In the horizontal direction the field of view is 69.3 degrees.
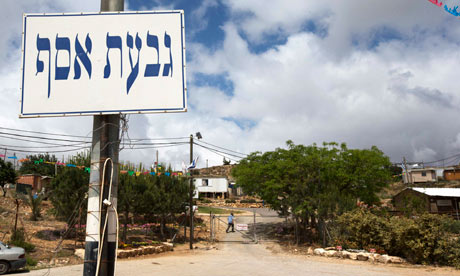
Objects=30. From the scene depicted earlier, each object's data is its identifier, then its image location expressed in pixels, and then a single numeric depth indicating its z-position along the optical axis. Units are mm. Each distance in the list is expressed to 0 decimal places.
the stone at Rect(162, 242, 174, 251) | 20656
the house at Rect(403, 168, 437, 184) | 63531
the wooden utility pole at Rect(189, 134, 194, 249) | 21422
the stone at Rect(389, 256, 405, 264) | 16353
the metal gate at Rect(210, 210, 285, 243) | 25253
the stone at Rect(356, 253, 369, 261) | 17238
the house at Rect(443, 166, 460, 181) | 61022
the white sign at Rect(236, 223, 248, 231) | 23500
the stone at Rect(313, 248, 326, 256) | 19130
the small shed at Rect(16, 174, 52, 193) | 36906
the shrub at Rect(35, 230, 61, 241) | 19281
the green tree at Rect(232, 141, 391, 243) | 22875
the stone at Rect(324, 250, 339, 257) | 18391
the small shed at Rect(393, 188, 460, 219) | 30453
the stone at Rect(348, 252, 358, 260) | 17516
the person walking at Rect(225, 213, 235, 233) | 26712
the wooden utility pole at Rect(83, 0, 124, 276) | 4418
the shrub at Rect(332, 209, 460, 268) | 15555
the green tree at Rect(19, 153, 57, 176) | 54475
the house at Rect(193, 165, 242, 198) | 54831
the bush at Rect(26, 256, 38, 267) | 14552
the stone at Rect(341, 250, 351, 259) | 17891
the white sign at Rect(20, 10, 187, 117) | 5031
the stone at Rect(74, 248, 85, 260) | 16553
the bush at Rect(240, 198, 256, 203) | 52331
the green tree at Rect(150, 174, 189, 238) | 22344
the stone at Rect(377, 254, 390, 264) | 16438
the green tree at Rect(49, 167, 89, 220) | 18938
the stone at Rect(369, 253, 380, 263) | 16891
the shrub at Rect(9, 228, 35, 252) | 15921
